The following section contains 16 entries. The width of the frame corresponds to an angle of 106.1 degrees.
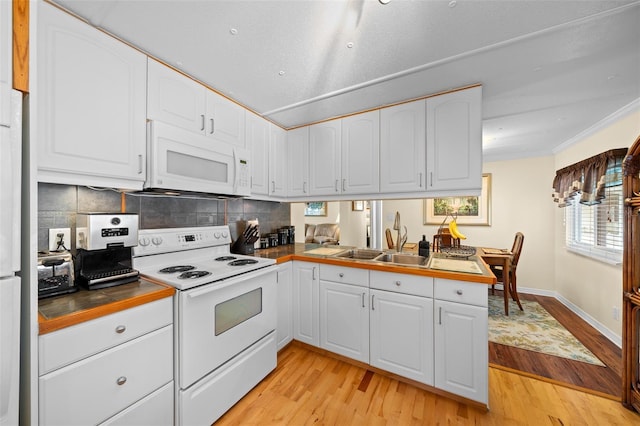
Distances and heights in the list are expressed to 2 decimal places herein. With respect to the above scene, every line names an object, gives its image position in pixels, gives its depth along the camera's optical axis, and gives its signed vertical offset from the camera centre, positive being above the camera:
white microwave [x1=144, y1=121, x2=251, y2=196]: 1.58 +0.38
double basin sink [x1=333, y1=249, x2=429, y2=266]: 2.20 -0.42
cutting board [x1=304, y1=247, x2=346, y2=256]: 2.43 -0.40
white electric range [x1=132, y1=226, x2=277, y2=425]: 1.37 -0.68
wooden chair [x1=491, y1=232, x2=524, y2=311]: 3.21 -0.77
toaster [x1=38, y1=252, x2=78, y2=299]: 1.15 -0.30
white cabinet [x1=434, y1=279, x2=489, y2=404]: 1.59 -0.86
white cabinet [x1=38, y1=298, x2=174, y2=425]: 0.96 -0.72
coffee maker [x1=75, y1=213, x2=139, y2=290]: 1.33 -0.20
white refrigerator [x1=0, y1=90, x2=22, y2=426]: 0.77 -0.16
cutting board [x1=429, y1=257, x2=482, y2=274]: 1.72 -0.40
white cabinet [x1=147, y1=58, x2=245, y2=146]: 1.64 +0.83
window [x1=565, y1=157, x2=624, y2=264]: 2.46 -0.11
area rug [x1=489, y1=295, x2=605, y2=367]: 2.33 -1.33
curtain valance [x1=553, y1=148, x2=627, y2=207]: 2.41 +0.41
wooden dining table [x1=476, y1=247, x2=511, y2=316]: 3.09 -0.63
